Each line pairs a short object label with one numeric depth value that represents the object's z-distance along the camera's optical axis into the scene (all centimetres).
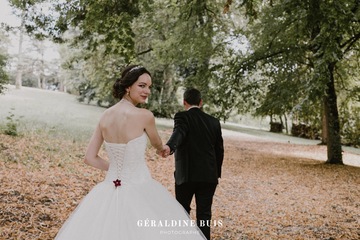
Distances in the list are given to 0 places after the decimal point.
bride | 288
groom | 431
